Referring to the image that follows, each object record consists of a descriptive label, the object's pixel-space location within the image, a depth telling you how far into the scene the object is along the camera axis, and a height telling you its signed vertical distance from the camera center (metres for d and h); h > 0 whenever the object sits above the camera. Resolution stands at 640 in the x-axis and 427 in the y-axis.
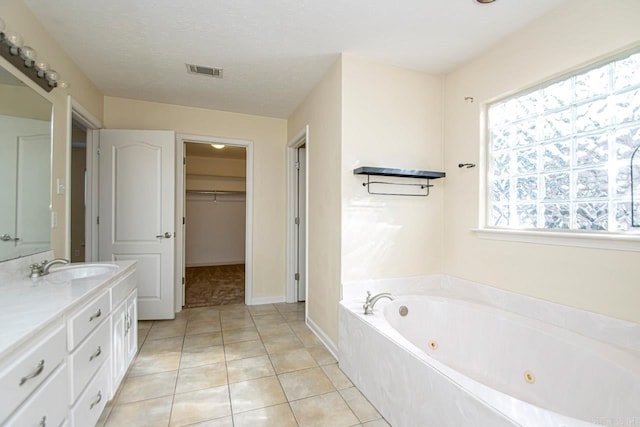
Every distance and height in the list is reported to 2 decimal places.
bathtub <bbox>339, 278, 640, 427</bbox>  1.14 -0.79
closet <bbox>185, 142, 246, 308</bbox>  5.57 +0.05
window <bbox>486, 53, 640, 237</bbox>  1.47 +0.38
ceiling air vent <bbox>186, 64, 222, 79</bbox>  2.45 +1.27
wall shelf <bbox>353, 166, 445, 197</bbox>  2.13 +0.32
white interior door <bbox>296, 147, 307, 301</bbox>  3.66 +0.03
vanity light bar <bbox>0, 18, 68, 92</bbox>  1.49 +0.89
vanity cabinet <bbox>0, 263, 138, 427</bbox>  0.83 -0.58
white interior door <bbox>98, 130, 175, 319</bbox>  2.92 +0.05
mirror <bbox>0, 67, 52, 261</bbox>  1.53 +0.27
